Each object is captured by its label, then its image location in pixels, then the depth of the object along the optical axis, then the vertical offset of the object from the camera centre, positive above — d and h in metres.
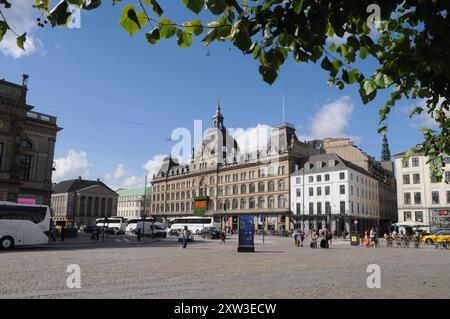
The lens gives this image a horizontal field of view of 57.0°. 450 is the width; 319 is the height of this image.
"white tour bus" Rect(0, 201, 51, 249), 28.64 -0.42
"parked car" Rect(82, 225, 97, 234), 73.65 -1.70
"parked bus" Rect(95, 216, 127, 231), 83.50 -0.23
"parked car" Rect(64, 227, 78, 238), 50.66 -1.49
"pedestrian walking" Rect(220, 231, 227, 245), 43.96 -1.48
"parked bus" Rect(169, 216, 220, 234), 75.81 -0.18
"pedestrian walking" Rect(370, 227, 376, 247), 41.66 -1.46
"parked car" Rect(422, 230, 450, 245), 39.69 -1.05
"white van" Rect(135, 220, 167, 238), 61.06 -1.10
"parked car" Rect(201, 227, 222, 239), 59.53 -1.40
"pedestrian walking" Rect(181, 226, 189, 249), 32.02 -1.00
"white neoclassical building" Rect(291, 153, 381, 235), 76.69 +5.77
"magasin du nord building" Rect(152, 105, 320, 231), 88.62 +10.72
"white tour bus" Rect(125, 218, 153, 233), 82.99 -0.80
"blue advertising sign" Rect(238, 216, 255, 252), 29.16 -0.75
